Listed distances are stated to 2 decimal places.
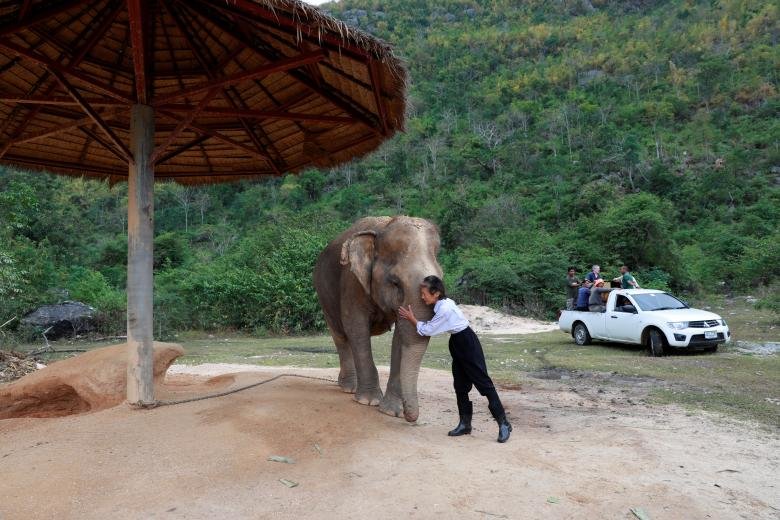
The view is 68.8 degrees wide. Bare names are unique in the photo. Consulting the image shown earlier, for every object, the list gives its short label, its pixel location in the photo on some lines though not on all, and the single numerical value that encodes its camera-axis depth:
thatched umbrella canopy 5.75
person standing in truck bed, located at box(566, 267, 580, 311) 17.25
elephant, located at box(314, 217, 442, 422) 5.36
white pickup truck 12.29
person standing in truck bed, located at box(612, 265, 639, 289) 16.34
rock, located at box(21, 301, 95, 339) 20.73
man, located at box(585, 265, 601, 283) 16.47
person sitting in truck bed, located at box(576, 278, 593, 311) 16.28
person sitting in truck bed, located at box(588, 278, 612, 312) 15.49
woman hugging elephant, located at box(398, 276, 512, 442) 5.25
